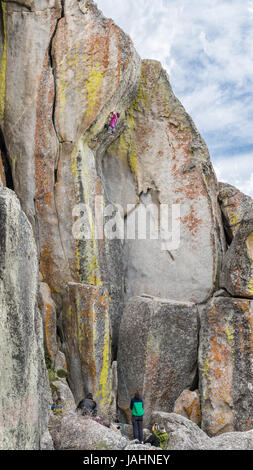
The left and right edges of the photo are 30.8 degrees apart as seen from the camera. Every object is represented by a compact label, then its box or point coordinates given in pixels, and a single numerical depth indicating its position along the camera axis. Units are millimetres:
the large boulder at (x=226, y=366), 13414
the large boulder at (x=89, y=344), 12922
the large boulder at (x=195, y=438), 9031
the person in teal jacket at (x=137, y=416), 11023
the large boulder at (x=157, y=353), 13945
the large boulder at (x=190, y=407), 13797
